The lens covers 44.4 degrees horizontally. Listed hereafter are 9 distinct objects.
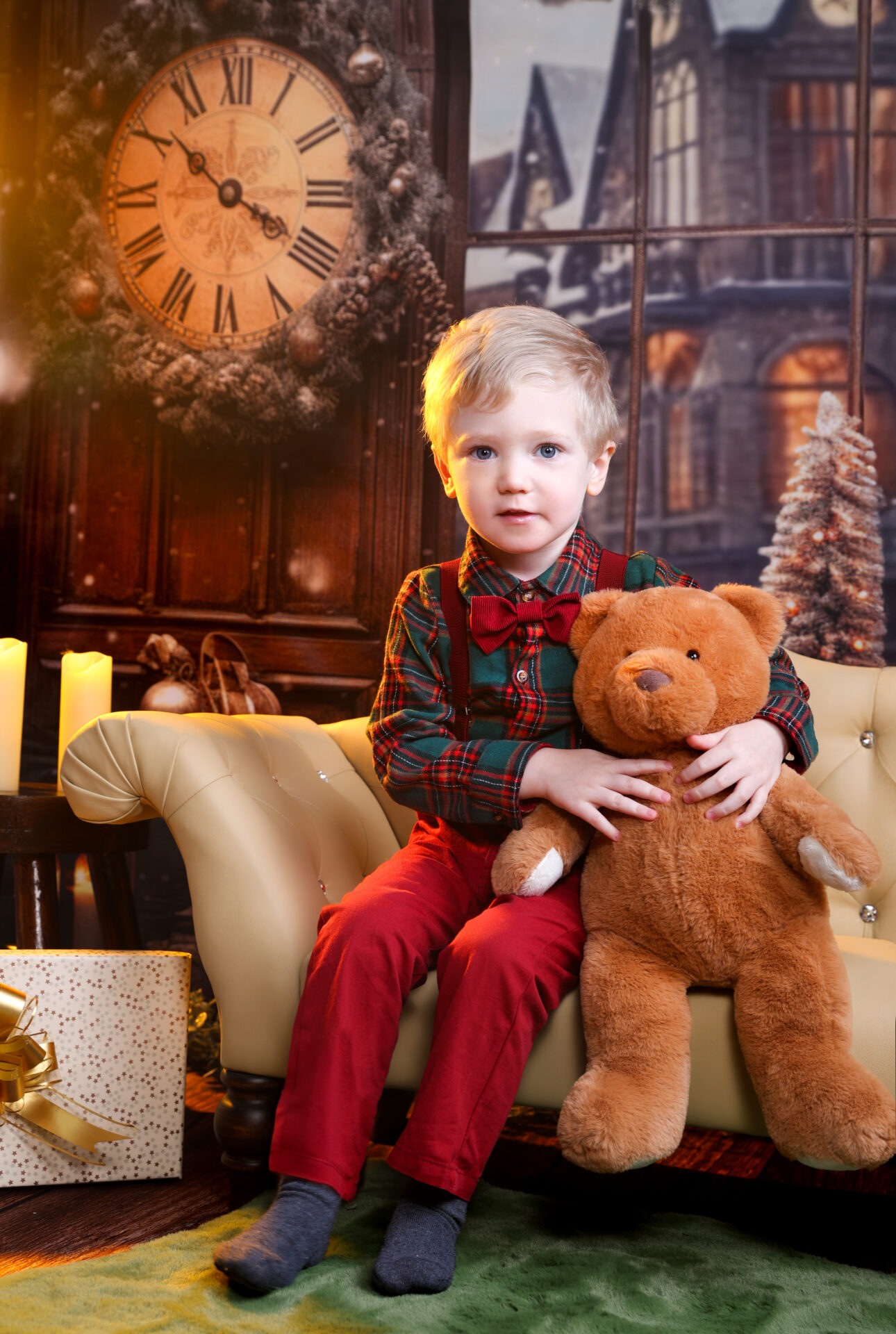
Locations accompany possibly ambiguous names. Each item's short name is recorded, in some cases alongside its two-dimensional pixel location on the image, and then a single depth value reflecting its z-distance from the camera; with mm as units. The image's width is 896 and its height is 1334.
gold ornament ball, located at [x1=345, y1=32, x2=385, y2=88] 2312
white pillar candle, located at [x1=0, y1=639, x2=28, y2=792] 1570
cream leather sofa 1046
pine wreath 2318
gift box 1256
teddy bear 947
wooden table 1492
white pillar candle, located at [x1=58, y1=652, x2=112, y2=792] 1602
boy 999
